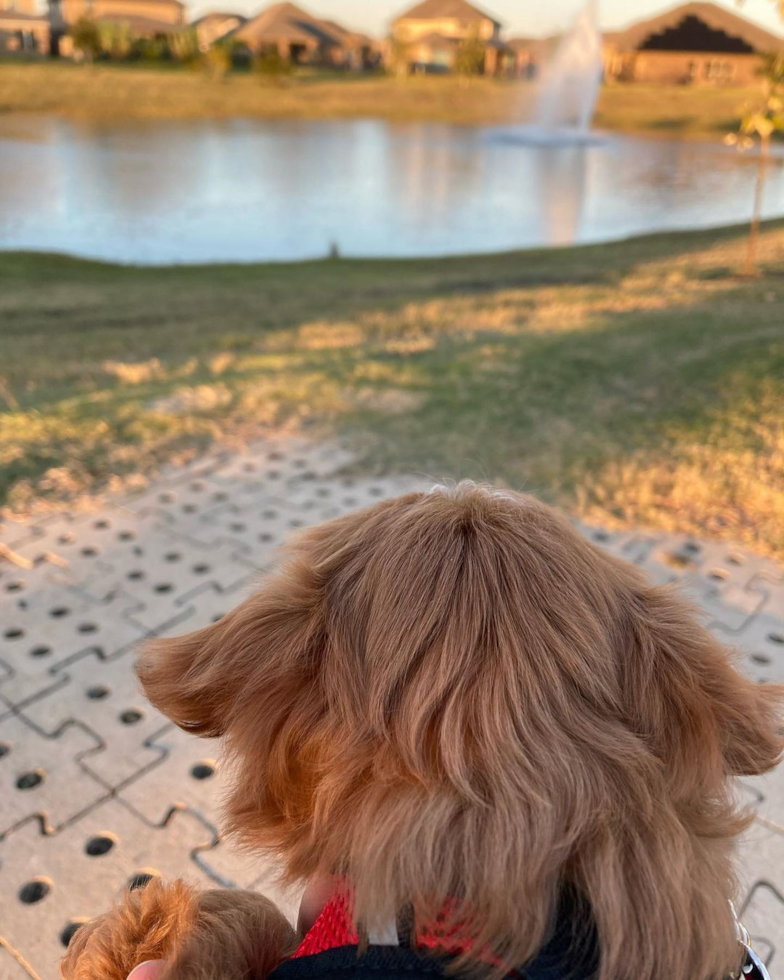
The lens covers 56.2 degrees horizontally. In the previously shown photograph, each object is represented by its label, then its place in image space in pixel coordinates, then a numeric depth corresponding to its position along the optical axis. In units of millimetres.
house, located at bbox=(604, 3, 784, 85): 81750
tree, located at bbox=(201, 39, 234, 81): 70625
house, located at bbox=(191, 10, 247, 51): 84812
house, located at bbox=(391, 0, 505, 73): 89562
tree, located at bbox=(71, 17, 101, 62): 67500
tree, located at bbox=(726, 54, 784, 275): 10812
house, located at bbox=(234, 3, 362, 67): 85750
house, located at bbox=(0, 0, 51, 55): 71812
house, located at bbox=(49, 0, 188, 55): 75731
